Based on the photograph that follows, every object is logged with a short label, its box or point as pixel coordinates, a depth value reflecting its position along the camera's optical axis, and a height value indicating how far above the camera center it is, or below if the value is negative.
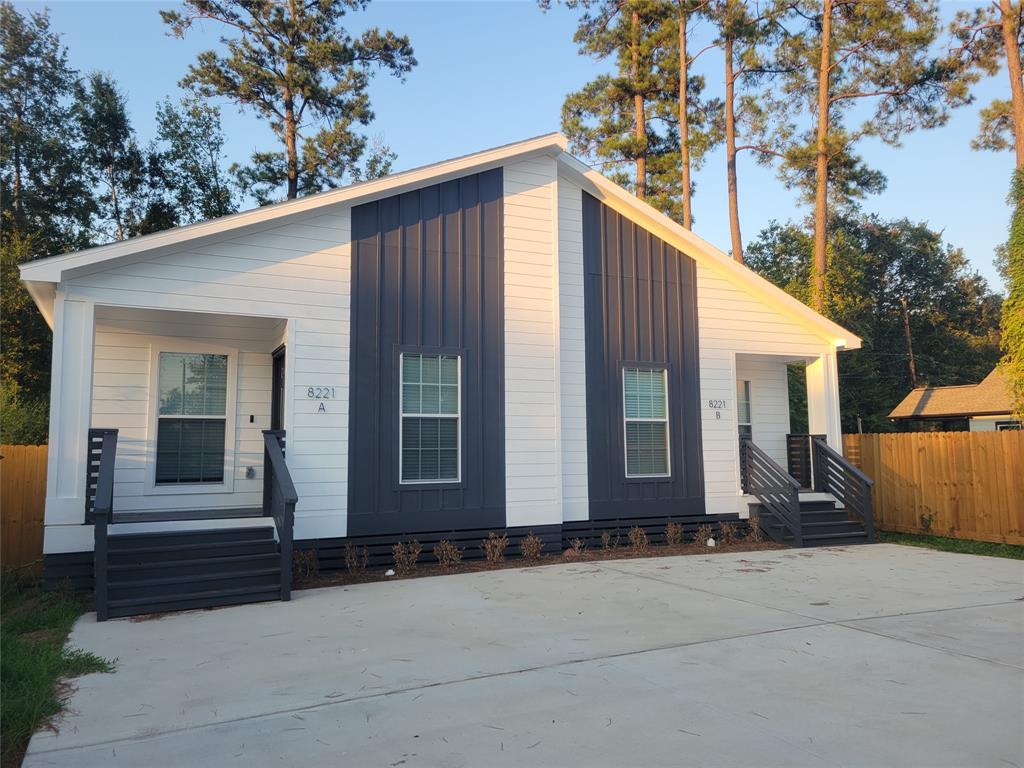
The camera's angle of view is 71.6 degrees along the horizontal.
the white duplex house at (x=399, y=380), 7.02 +1.02
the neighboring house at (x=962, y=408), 21.89 +1.54
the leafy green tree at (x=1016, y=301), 12.09 +2.63
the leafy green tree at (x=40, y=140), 18.19 +8.37
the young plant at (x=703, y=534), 10.12 -1.10
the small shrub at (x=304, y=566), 7.70 -1.13
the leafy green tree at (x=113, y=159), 19.06 +8.35
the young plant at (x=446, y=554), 8.48 -1.11
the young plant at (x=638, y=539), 9.70 -1.10
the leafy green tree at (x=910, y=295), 32.62 +7.86
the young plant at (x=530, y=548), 8.93 -1.11
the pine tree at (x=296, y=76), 18.61 +10.23
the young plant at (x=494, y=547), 8.72 -1.07
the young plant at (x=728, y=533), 10.29 -1.10
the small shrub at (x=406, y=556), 8.16 -1.10
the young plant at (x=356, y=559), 8.01 -1.10
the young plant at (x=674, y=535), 9.96 -1.07
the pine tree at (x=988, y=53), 16.70 +9.55
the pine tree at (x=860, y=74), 17.52 +9.79
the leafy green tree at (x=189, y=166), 20.14 +8.47
